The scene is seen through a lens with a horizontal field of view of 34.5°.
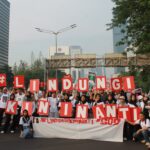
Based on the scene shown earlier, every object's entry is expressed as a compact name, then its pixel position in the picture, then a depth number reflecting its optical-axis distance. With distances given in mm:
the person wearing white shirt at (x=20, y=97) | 10618
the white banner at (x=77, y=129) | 8811
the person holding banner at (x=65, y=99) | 10503
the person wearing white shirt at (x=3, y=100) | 10433
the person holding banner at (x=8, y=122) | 10364
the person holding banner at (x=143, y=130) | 8324
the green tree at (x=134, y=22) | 13961
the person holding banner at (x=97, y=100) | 9928
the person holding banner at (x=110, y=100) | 9931
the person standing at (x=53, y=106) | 10899
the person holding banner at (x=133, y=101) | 9764
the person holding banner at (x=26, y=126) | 9198
